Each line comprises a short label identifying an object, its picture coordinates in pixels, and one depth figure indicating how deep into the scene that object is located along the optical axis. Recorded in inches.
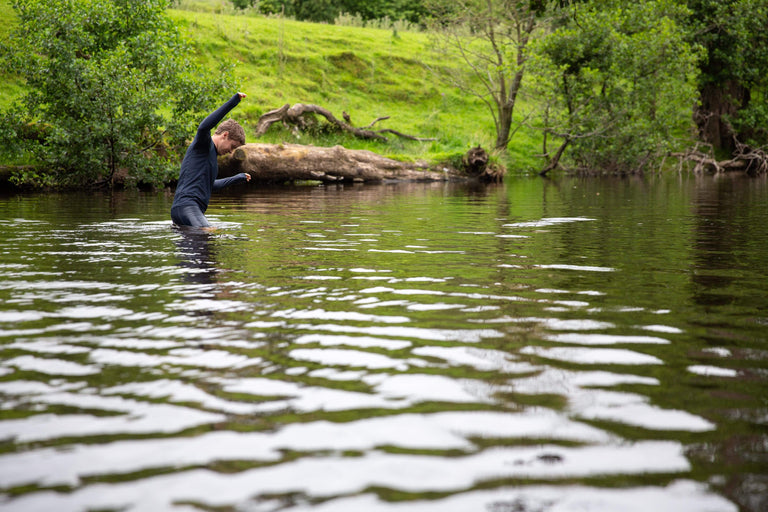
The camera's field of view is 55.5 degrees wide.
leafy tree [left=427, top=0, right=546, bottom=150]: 1467.8
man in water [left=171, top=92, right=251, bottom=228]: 457.7
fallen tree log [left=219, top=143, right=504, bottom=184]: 1113.4
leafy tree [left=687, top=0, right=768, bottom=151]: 1595.7
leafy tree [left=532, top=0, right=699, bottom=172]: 1365.7
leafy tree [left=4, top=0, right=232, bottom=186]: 819.4
